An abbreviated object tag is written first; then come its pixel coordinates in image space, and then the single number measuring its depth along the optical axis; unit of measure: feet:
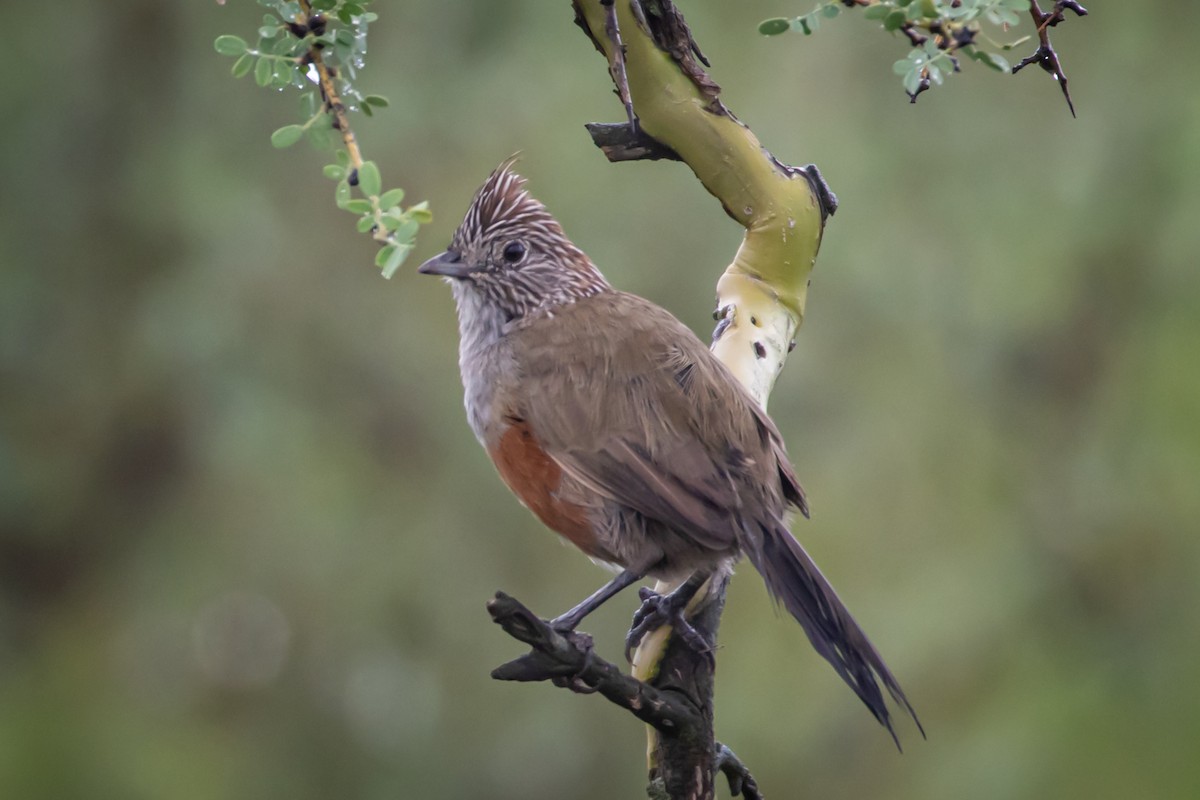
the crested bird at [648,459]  21.63
